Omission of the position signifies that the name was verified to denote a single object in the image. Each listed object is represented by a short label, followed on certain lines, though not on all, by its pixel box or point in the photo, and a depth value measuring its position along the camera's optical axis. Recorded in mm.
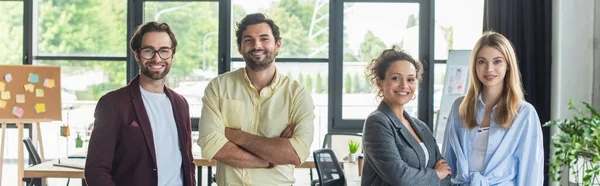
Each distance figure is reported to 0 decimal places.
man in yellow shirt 2598
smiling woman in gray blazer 2418
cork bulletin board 6203
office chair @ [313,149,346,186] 4704
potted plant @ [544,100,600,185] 3977
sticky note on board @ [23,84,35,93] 6250
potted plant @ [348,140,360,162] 5559
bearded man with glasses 2480
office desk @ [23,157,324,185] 4914
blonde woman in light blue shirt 2611
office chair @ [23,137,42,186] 5387
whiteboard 6582
